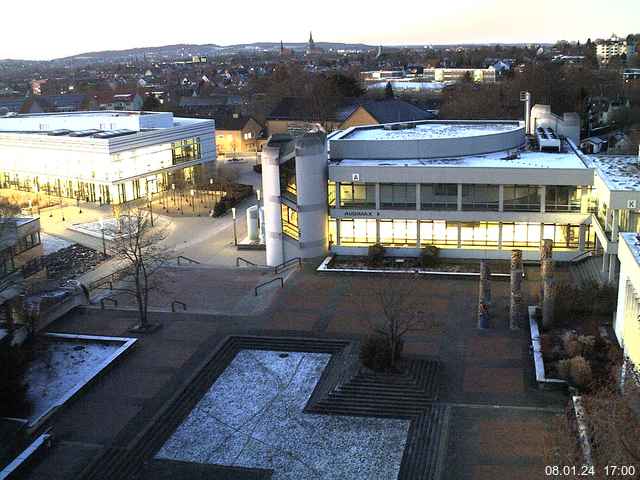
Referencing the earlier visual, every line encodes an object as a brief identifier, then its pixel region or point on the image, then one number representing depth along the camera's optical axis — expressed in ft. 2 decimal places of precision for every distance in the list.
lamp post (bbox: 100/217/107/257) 148.25
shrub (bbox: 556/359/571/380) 80.43
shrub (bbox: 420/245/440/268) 128.06
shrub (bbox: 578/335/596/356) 86.07
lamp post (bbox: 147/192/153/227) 184.75
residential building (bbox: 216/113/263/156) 297.33
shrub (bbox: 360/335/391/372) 85.61
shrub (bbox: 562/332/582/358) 85.49
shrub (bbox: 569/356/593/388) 78.79
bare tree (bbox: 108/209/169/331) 104.27
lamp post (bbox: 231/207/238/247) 152.32
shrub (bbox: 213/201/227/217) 184.41
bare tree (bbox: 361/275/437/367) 87.20
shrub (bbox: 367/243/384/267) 130.50
